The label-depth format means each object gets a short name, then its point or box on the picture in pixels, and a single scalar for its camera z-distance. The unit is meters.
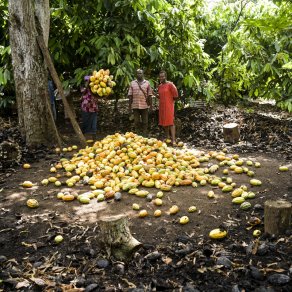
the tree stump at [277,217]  2.86
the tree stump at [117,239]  2.70
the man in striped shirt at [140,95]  6.25
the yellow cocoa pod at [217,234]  2.98
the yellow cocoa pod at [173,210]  3.51
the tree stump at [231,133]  6.45
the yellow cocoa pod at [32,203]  3.74
